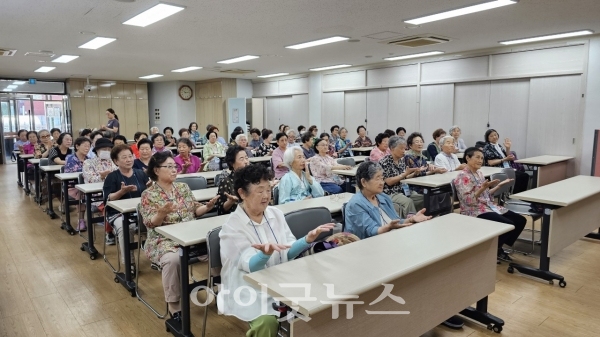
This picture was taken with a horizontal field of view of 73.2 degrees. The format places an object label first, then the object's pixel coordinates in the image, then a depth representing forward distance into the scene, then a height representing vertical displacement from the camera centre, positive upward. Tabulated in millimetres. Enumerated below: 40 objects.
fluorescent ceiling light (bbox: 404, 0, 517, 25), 4668 +1344
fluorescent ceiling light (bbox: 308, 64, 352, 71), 10523 +1449
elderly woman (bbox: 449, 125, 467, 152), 8078 -399
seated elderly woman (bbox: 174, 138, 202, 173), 5539 -522
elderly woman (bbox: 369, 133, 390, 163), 6050 -417
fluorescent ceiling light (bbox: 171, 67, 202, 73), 10789 +1409
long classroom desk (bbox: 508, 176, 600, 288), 3686 -935
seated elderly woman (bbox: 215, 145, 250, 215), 3431 -545
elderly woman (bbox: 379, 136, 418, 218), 4477 -606
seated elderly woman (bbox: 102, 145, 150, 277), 3859 -594
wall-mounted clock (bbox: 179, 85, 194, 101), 14812 +1065
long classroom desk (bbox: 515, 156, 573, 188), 6723 -829
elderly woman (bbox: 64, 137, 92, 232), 5371 -555
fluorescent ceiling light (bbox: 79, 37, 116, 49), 6634 +1350
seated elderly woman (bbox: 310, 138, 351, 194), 5727 -668
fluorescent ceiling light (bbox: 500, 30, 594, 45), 6527 +1416
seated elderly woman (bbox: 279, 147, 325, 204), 3918 -594
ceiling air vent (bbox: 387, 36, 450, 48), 6747 +1370
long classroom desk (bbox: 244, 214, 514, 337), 1725 -720
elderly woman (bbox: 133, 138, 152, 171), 4668 -393
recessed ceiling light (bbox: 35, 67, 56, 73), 10759 +1419
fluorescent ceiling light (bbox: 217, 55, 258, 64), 8758 +1386
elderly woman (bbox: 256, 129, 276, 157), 7793 -515
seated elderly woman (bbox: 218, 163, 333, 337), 2082 -651
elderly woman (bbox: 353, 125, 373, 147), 10031 -478
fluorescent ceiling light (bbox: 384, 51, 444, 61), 8555 +1438
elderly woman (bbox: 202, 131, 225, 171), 7100 -585
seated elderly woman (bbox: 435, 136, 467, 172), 5605 -513
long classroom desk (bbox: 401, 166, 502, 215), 4557 -717
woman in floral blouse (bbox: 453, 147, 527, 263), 3992 -749
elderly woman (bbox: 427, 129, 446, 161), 7137 -506
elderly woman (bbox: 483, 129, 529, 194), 6840 -634
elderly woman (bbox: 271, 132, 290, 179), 5910 -537
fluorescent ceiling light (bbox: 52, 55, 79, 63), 8562 +1384
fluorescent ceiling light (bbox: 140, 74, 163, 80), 12578 +1433
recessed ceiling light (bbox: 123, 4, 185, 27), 4680 +1307
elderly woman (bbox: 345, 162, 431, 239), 2832 -633
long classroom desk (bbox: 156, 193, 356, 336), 2580 -749
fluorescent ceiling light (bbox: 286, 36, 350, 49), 6664 +1354
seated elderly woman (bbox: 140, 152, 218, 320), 2816 -687
